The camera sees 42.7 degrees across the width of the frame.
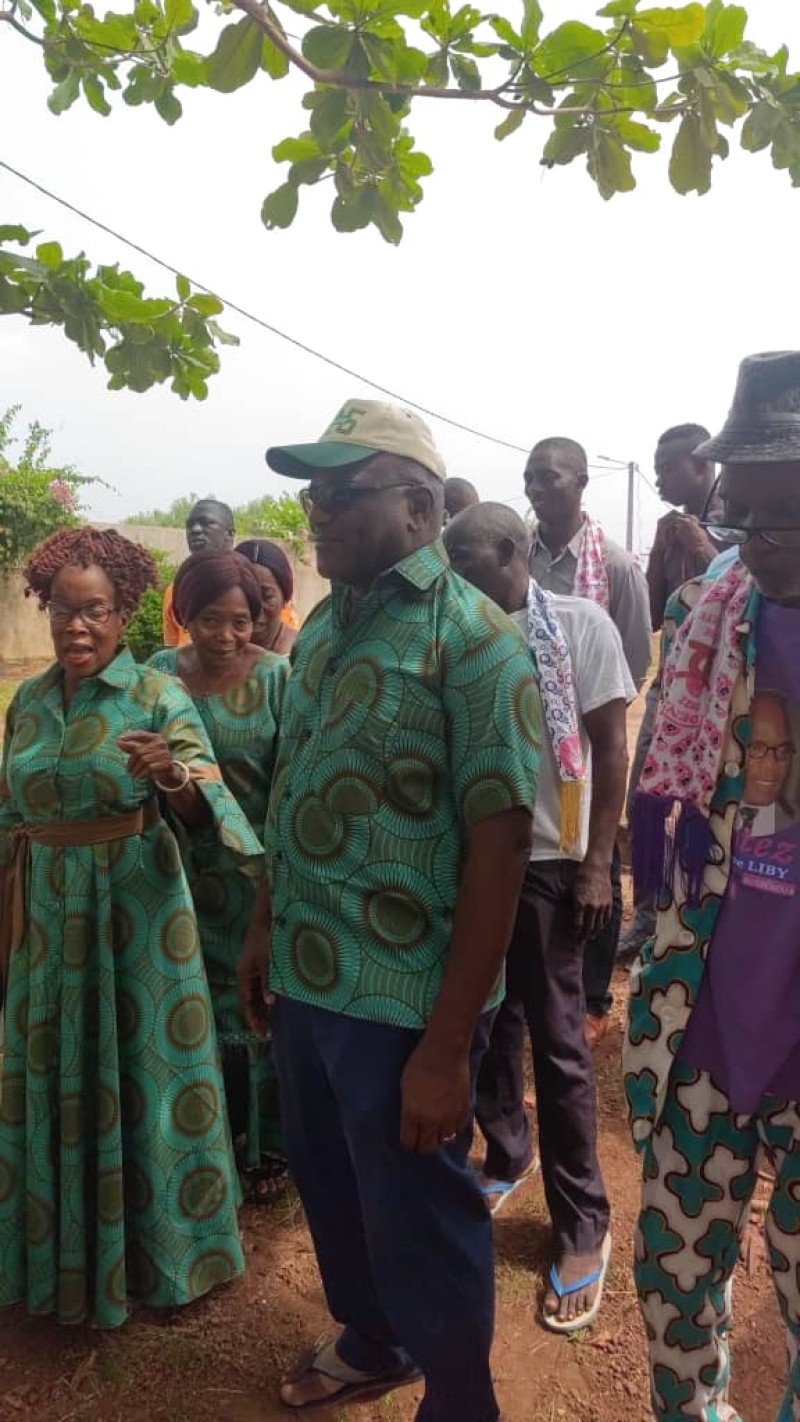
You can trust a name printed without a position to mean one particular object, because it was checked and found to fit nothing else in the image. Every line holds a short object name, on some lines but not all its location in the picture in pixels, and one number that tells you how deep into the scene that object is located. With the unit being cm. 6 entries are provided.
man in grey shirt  369
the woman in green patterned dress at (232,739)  288
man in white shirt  250
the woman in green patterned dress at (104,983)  237
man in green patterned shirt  168
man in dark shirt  422
